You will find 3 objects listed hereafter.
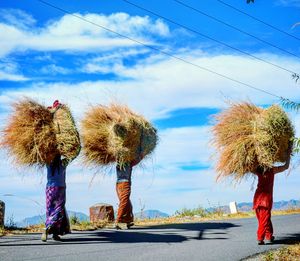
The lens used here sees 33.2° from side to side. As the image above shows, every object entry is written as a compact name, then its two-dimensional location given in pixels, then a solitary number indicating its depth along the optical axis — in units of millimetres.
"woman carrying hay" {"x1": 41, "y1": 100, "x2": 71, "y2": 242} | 10258
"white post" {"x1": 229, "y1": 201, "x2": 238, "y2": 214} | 19953
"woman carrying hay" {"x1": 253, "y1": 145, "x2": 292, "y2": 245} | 9641
